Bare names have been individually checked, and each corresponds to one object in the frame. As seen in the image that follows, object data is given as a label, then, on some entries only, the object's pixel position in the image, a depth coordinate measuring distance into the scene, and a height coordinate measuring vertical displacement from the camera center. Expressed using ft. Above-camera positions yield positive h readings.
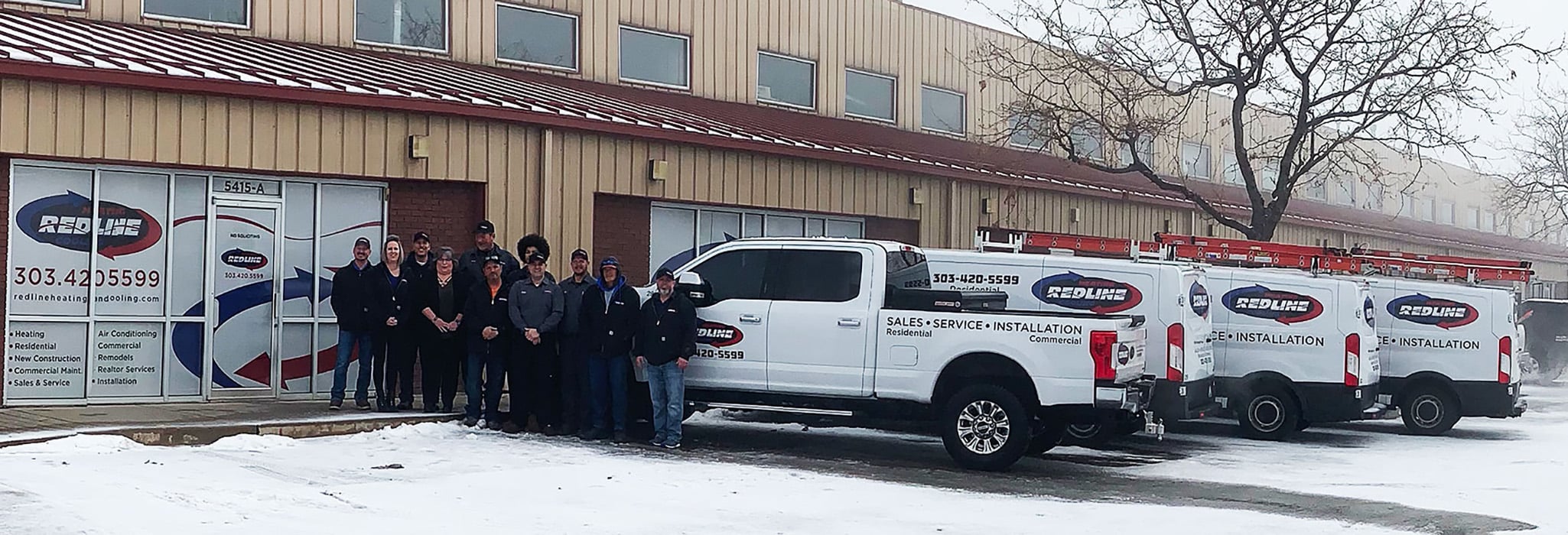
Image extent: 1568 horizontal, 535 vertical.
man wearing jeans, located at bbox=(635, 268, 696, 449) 44.65 -2.48
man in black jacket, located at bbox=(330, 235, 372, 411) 48.08 -1.66
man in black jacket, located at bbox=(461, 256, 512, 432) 47.03 -2.31
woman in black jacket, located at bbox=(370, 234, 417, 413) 47.98 -2.09
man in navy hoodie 45.88 -2.32
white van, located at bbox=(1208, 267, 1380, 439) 53.78 -2.63
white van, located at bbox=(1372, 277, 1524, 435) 56.54 -2.80
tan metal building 47.57 +3.40
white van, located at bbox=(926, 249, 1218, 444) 46.83 -0.84
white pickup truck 42.06 -2.33
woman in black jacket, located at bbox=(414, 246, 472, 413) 48.08 -2.11
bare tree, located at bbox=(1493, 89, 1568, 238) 145.92 +9.88
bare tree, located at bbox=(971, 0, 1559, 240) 76.79 +9.82
